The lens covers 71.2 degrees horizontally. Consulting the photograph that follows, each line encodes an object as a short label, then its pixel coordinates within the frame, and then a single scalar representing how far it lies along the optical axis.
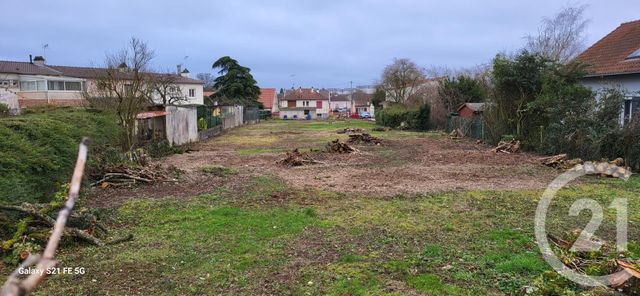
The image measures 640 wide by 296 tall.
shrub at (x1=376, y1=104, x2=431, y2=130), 35.47
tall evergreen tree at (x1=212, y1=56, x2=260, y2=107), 59.09
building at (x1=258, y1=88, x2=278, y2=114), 89.00
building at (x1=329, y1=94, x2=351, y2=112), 109.56
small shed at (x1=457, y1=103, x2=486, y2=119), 27.92
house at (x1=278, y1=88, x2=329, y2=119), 84.50
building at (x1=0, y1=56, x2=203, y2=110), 36.12
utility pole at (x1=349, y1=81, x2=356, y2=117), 101.07
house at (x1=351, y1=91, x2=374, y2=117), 95.94
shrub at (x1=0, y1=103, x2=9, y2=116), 12.67
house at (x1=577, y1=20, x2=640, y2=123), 16.86
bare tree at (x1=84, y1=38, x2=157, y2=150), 15.89
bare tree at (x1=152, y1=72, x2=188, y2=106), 32.03
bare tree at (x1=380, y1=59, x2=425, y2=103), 56.00
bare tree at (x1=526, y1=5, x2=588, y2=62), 35.16
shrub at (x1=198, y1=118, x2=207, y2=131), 27.94
